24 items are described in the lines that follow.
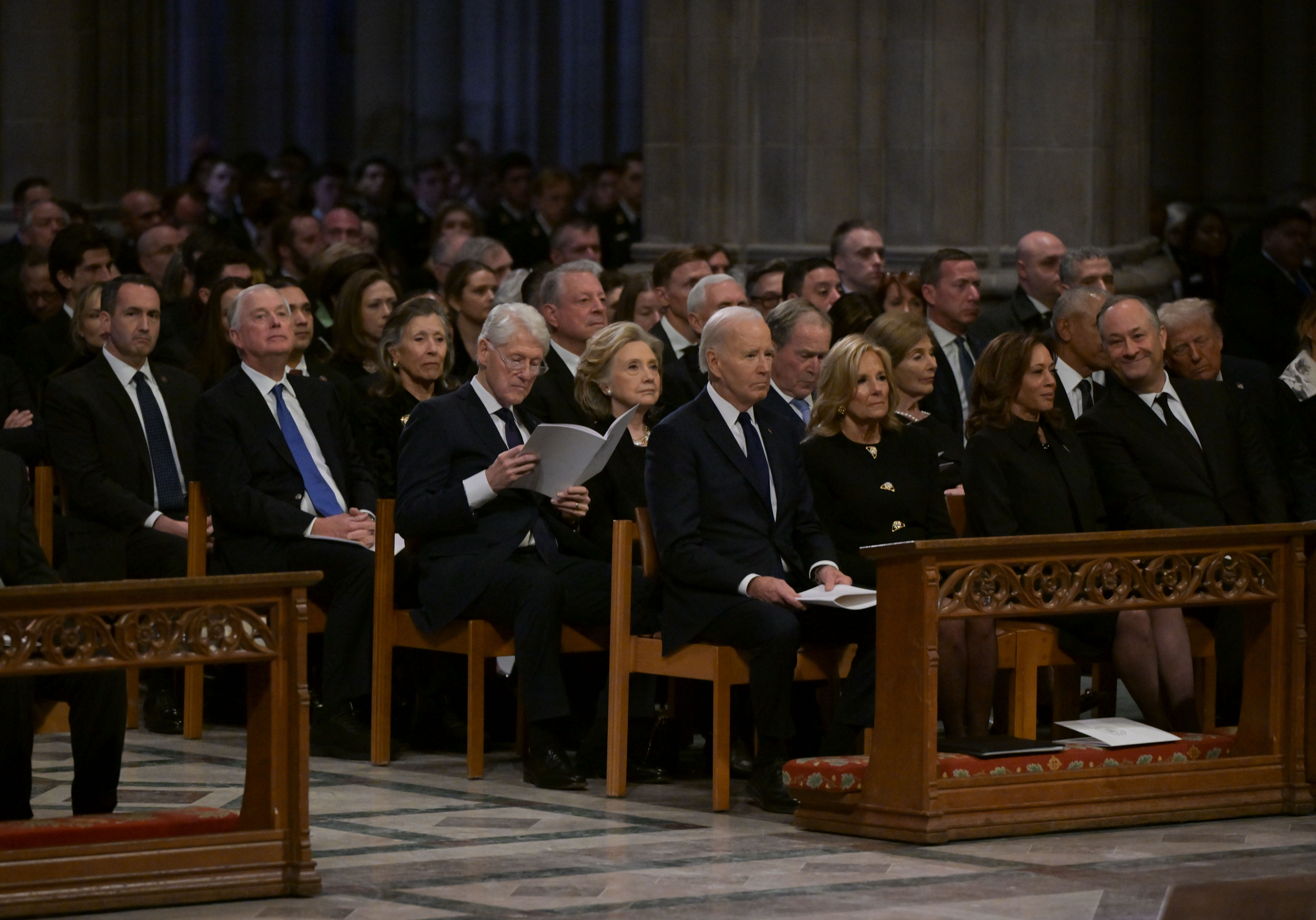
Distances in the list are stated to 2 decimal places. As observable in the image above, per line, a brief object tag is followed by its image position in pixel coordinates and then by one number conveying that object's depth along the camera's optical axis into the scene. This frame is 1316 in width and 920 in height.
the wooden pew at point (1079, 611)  13.12
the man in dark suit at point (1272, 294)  25.16
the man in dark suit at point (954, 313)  19.87
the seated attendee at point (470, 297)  19.70
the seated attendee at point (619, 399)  16.19
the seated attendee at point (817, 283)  20.47
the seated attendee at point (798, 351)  16.80
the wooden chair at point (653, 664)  14.47
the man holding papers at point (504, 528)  15.33
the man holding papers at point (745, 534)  14.50
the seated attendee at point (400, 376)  17.34
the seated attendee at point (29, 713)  12.66
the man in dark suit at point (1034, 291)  21.02
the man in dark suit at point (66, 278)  21.02
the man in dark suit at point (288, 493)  16.41
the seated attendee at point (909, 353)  16.98
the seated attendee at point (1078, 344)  17.75
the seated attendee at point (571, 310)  18.16
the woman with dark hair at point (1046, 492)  15.32
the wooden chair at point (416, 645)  15.55
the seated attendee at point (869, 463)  15.23
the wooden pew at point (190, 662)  11.42
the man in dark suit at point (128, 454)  17.19
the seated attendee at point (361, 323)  19.08
